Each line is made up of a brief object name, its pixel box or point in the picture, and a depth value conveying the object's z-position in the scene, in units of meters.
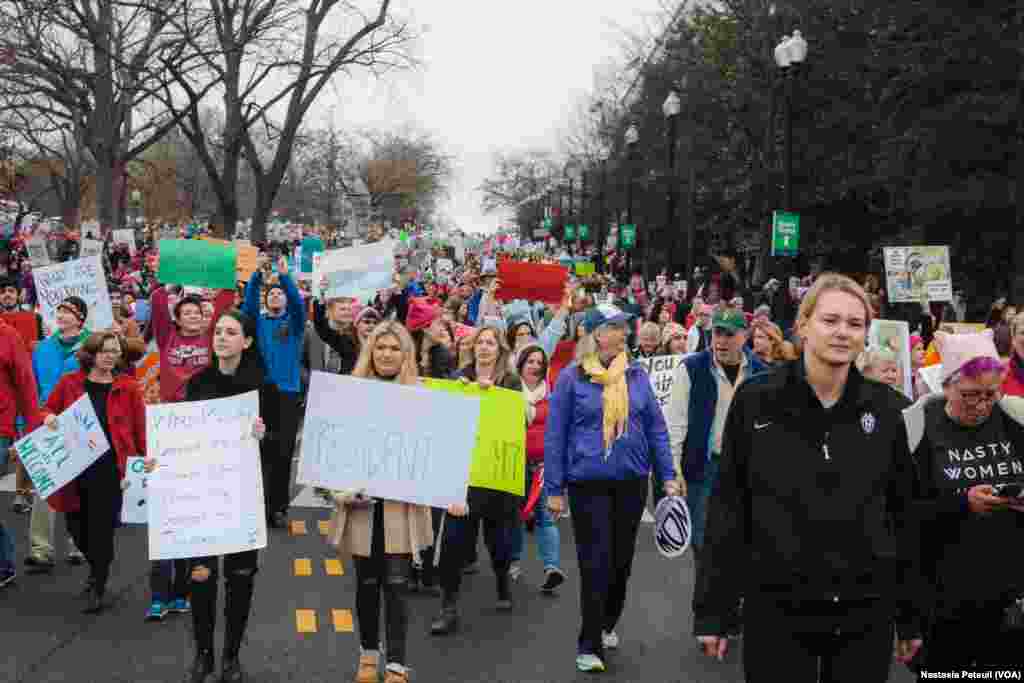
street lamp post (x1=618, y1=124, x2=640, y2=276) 38.41
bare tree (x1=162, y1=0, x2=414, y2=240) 32.78
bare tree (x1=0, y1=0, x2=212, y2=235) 29.03
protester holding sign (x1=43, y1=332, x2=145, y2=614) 7.31
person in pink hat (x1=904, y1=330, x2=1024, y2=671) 4.59
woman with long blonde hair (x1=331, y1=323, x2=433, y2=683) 5.91
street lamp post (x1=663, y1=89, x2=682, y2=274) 27.17
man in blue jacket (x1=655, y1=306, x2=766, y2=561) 6.98
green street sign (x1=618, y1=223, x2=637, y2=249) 39.34
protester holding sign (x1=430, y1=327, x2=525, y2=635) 7.29
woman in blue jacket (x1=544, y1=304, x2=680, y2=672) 6.42
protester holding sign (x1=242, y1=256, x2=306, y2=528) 9.70
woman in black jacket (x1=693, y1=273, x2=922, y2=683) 3.59
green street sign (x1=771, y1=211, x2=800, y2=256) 18.69
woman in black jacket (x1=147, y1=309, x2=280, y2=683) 5.86
